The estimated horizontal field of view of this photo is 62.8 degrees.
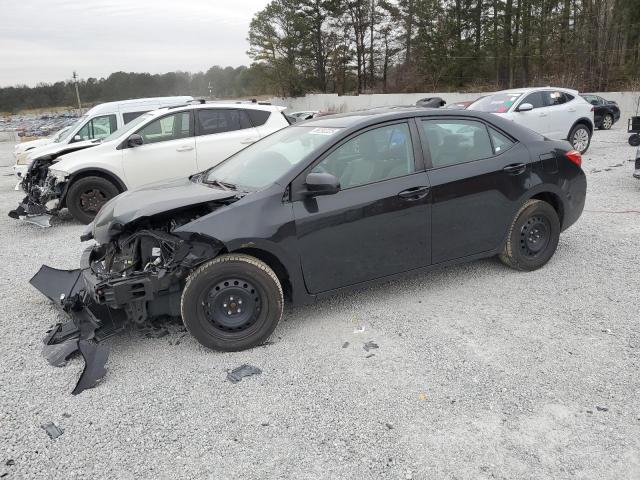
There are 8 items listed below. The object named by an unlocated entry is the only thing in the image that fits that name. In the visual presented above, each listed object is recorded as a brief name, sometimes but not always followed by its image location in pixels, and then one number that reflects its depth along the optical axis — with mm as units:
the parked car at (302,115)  23531
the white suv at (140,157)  8250
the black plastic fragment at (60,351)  3740
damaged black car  3719
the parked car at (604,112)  20359
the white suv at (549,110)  12000
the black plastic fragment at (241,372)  3482
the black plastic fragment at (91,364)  3412
